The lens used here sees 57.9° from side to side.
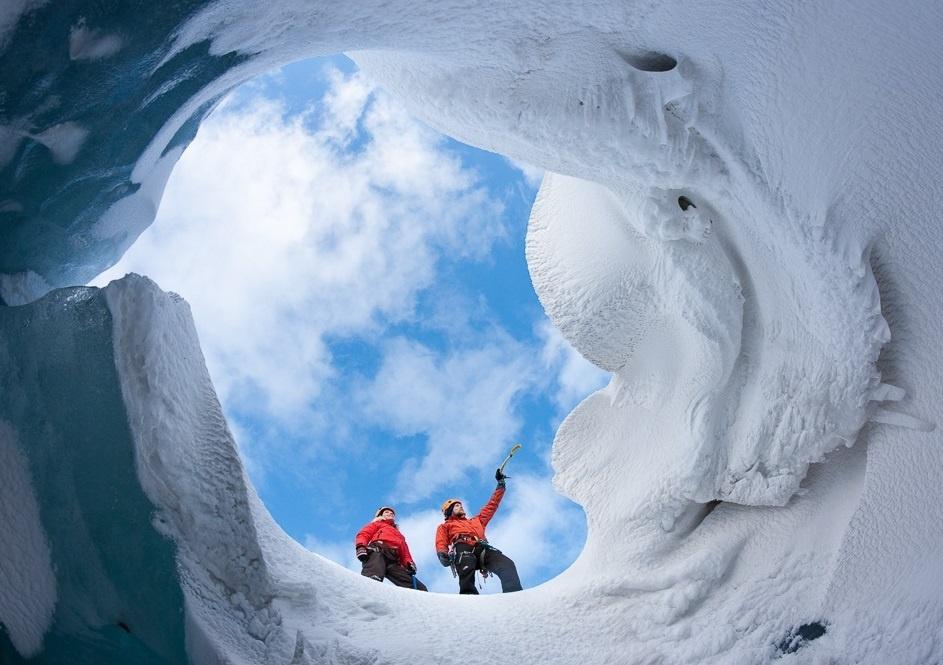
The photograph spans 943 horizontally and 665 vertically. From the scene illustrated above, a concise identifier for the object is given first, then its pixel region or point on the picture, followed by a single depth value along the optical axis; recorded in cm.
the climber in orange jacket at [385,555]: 350
